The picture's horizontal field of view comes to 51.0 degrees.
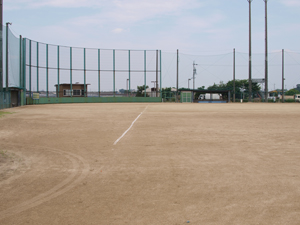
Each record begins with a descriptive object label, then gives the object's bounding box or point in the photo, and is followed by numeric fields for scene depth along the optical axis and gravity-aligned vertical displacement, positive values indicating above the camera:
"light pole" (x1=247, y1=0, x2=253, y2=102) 57.78 +7.41
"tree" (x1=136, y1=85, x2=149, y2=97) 55.81 +1.77
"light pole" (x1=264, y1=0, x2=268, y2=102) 56.99 +8.14
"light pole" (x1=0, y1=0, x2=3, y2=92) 26.17 +4.13
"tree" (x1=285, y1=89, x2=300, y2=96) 129.50 +4.84
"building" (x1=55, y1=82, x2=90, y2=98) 49.88 +2.08
